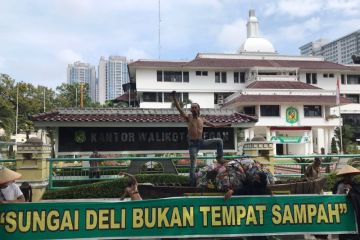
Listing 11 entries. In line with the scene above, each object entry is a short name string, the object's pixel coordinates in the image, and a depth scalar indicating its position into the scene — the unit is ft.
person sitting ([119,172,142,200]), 24.20
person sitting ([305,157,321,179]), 30.94
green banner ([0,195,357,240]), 17.57
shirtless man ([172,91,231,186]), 25.84
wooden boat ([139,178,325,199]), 22.92
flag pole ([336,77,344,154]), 109.40
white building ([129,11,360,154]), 122.42
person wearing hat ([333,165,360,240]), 18.47
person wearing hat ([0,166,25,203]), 17.84
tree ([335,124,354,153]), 128.09
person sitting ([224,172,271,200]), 19.43
